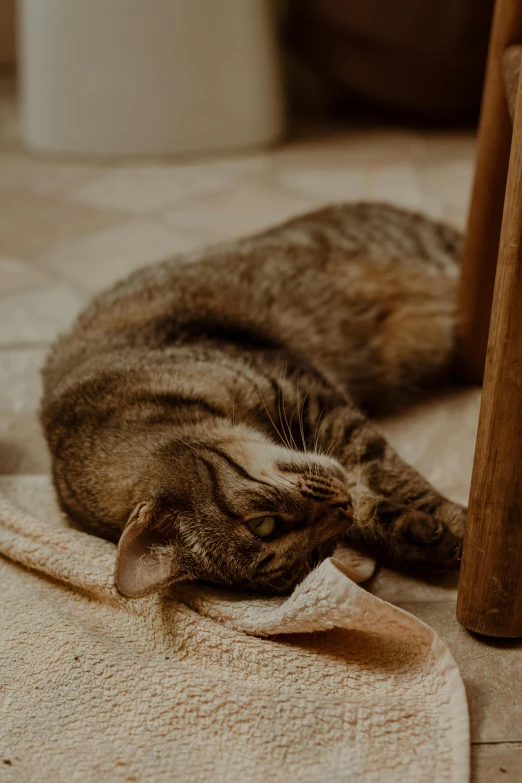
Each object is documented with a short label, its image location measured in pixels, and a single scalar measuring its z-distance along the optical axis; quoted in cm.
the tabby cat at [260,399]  107
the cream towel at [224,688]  100
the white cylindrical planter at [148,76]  189
